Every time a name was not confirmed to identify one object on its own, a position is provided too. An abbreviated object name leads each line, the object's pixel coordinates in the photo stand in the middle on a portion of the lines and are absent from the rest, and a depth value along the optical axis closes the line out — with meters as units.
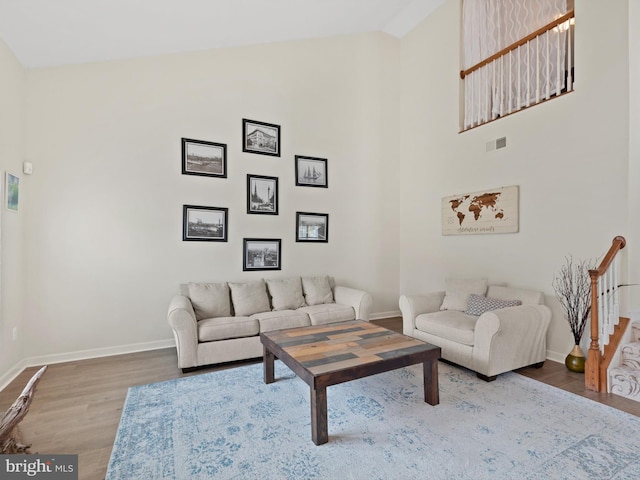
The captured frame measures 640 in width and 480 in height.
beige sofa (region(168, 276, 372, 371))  3.19
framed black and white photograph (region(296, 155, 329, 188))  4.79
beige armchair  2.88
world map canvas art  3.91
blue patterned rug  1.79
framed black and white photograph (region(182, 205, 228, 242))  4.07
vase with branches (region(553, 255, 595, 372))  3.14
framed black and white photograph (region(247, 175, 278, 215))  4.43
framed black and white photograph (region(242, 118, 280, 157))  4.41
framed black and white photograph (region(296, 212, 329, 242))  4.80
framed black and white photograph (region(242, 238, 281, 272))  4.42
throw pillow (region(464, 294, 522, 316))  3.41
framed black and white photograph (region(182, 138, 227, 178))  4.07
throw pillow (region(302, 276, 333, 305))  4.37
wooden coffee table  2.04
